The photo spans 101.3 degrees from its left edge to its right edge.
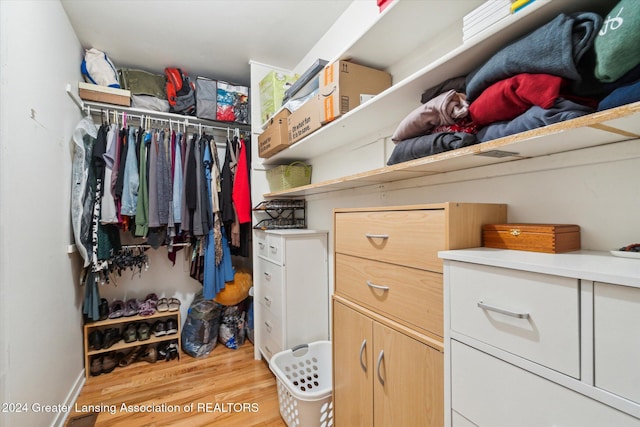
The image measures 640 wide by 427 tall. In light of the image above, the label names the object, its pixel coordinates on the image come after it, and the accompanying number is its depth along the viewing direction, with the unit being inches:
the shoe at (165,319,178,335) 90.5
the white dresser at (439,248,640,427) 17.6
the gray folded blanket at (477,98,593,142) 23.5
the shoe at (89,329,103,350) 81.6
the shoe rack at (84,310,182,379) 80.0
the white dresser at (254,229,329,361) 69.4
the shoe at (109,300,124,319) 85.0
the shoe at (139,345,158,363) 86.8
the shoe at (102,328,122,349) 82.9
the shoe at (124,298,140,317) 87.6
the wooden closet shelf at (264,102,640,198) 19.6
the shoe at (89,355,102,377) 79.9
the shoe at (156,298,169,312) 92.0
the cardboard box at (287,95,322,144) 56.7
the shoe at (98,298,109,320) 83.2
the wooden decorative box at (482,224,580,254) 26.9
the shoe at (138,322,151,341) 87.6
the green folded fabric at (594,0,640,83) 19.5
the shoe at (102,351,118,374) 81.4
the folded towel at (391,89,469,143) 33.2
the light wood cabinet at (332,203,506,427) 32.0
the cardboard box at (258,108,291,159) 69.6
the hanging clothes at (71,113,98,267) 70.6
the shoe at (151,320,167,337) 89.3
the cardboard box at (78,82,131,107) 78.6
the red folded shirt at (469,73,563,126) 24.6
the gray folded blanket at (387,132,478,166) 31.9
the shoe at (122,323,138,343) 86.4
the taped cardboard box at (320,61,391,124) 49.3
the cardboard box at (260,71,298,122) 81.5
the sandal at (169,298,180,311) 92.6
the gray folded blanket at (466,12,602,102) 22.7
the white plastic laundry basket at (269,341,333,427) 52.8
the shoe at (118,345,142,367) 85.8
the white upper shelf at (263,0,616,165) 26.4
